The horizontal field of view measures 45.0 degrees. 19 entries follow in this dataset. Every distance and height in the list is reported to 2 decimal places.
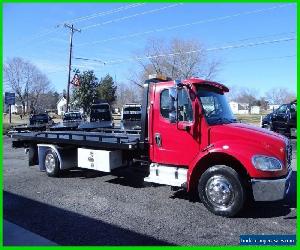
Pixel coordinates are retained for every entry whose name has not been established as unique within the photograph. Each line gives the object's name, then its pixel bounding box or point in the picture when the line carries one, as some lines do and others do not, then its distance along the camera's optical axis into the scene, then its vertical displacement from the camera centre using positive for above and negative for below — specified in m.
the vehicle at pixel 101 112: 23.08 +0.27
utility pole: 36.64 +7.94
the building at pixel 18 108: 106.82 +2.64
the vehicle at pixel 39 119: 35.00 -0.26
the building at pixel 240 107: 125.38 +3.31
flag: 39.69 +4.00
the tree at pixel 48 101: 102.31 +4.68
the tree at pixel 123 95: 82.39 +4.92
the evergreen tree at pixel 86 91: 47.19 +3.38
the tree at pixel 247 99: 123.62 +6.52
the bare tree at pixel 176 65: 47.66 +6.80
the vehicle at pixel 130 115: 19.14 +0.07
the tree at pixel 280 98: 139.91 +7.12
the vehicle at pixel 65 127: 11.87 -0.35
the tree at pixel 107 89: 55.44 +4.30
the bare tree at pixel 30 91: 87.03 +6.37
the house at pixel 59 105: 104.38 +3.47
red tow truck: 6.27 -0.66
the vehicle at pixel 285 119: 20.77 -0.18
